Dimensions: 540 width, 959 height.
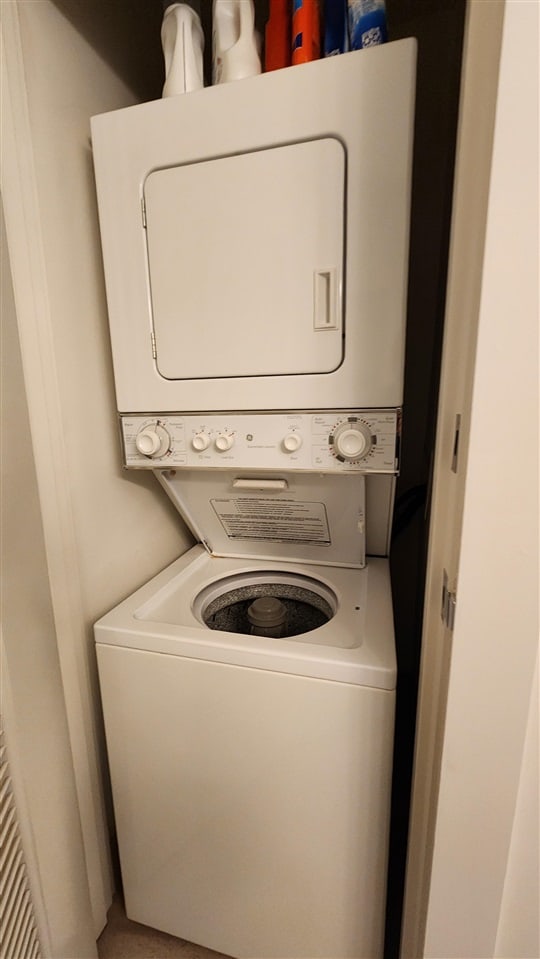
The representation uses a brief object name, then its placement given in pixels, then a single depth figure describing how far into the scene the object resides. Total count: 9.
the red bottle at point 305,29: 1.06
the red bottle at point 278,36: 1.12
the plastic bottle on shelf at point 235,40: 1.09
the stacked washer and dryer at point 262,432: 1.00
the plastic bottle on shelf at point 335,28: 1.08
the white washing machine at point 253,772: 1.02
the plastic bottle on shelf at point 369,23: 0.99
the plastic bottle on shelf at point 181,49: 1.11
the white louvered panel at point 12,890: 0.95
